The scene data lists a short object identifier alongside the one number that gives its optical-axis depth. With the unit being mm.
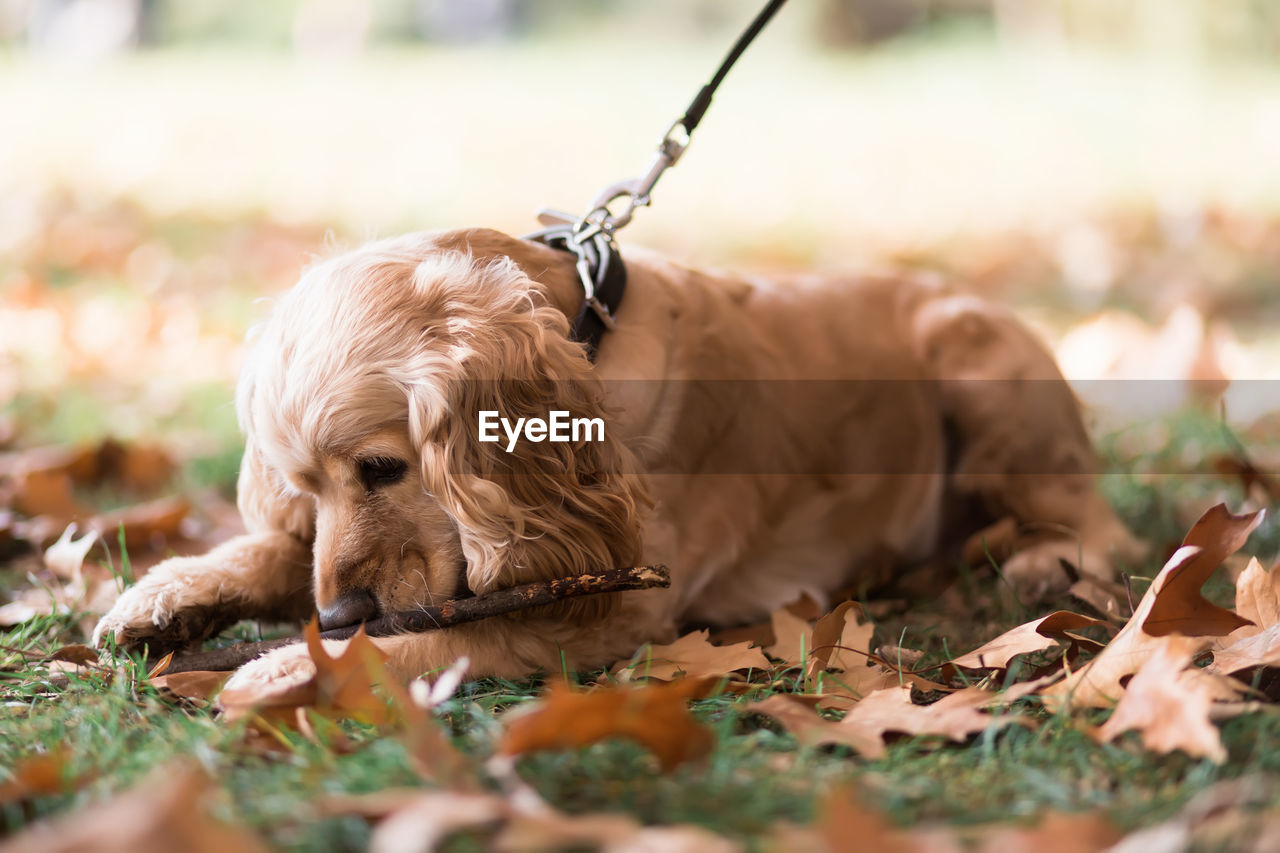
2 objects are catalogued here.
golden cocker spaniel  1100
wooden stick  1088
